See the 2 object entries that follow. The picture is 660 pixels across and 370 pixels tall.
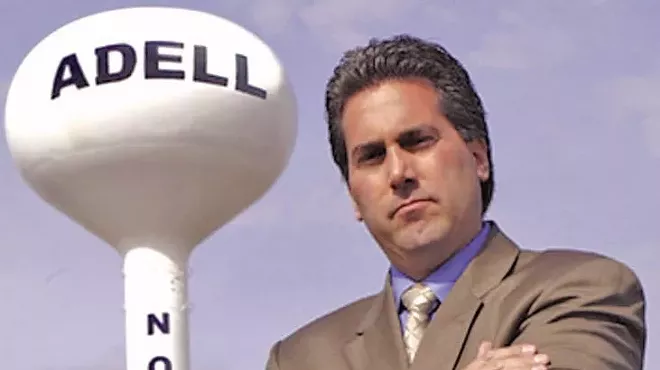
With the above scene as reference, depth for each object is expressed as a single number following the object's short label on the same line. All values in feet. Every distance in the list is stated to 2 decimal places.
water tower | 51.39
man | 9.04
